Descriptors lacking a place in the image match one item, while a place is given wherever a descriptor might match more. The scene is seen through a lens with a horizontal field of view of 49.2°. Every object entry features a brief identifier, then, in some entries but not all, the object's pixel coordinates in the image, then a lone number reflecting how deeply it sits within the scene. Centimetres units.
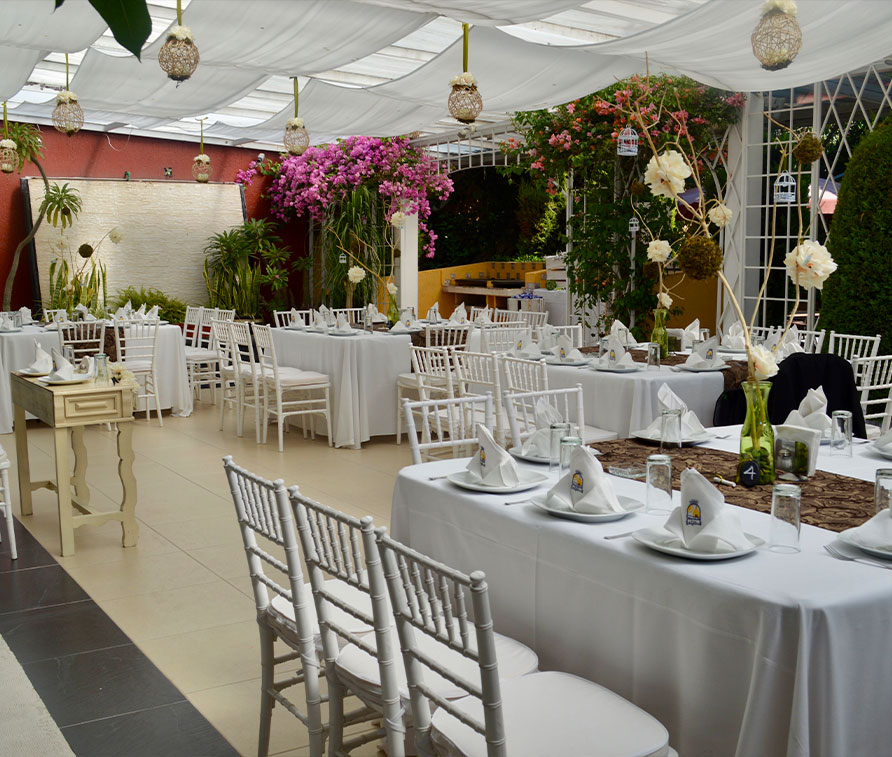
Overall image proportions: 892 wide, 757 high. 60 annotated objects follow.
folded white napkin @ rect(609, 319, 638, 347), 708
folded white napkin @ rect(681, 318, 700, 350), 709
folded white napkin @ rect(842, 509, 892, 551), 222
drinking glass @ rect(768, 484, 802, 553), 225
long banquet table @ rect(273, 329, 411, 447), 802
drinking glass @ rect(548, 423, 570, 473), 313
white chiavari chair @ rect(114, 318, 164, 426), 908
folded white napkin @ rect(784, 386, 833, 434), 337
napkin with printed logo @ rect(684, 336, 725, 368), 592
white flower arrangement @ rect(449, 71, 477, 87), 622
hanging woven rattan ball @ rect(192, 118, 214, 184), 1229
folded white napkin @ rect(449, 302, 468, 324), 938
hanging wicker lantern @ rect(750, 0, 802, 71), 465
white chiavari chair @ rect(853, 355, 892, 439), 589
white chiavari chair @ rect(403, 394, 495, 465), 354
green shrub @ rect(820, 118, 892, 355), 771
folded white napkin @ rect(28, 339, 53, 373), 582
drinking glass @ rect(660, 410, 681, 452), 330
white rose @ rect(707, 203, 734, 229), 317
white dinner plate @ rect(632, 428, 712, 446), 352
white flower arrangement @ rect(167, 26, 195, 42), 543
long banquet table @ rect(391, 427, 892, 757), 194
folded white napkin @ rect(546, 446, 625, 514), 260
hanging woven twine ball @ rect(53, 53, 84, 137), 733
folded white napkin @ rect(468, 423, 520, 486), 294
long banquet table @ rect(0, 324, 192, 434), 896
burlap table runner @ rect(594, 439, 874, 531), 260
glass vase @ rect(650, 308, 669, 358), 631
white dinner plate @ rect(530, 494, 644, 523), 255
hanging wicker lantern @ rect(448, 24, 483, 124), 624
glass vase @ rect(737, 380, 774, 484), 289
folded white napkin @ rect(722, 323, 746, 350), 695
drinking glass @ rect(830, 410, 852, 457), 329
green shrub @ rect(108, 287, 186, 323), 1265
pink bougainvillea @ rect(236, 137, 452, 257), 1323
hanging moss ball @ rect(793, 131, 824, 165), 304
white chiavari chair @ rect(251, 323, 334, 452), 791
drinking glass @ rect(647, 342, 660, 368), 595
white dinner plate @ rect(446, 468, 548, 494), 289
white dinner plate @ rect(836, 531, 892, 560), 219
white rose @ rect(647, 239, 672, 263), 397
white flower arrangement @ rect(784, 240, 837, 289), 273
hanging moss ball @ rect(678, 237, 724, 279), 267
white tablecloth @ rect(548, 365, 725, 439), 554
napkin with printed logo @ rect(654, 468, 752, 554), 224
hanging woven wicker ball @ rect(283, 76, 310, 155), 820
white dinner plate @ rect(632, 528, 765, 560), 221
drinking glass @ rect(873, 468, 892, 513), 238
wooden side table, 500
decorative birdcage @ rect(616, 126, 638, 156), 720
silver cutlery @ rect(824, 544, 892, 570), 217
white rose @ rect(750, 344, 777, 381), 280
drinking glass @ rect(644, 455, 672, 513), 264
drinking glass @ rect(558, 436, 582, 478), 296
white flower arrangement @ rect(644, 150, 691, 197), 276
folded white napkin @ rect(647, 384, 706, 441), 356
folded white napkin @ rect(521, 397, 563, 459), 327
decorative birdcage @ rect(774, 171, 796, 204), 631
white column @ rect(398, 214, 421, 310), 1407
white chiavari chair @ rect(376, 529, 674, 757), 187
